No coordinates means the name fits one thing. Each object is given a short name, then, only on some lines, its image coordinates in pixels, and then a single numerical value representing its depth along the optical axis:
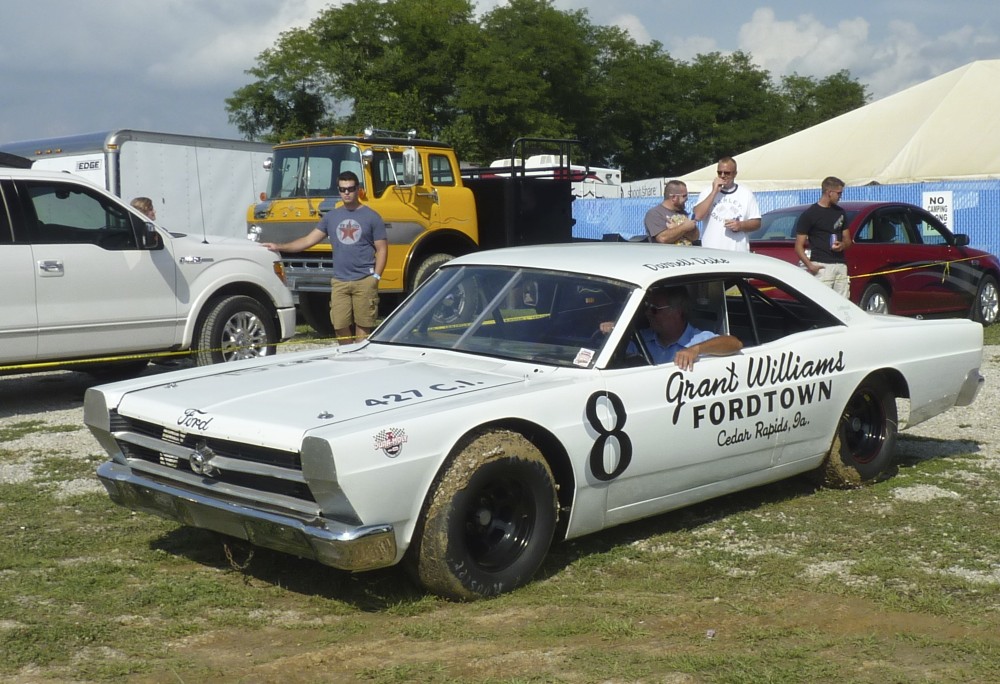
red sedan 13.14
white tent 24.33
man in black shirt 10.71
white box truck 16.02
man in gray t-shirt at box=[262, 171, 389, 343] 9.66
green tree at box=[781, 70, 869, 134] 84.50
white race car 4.37
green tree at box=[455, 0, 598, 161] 56.31
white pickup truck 8.95
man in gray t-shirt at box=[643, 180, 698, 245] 9.48
